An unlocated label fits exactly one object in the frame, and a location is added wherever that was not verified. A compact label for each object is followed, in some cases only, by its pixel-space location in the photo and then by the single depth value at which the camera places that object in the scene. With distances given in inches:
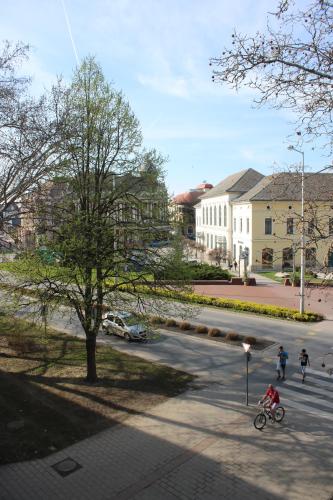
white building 2022.6
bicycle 510.0
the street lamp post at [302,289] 965.4
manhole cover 416.2
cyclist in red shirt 517.3
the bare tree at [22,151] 438.9
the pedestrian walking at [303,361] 661.9
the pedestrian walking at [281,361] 668.7
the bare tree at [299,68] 247.8
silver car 898.7
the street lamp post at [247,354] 567.0
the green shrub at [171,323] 1007.0
